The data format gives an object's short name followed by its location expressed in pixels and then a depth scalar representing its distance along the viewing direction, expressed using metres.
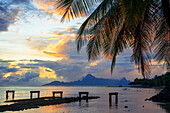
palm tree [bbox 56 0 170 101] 7.30
